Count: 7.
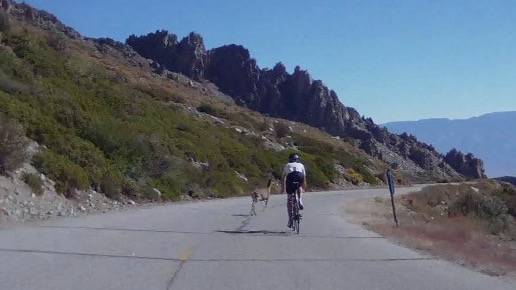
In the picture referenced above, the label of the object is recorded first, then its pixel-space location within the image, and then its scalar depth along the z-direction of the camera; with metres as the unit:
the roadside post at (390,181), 24.02
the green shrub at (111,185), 28.55
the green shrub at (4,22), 43.84
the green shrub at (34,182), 23.54
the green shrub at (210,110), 79.19
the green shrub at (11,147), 23.45
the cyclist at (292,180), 20.04
